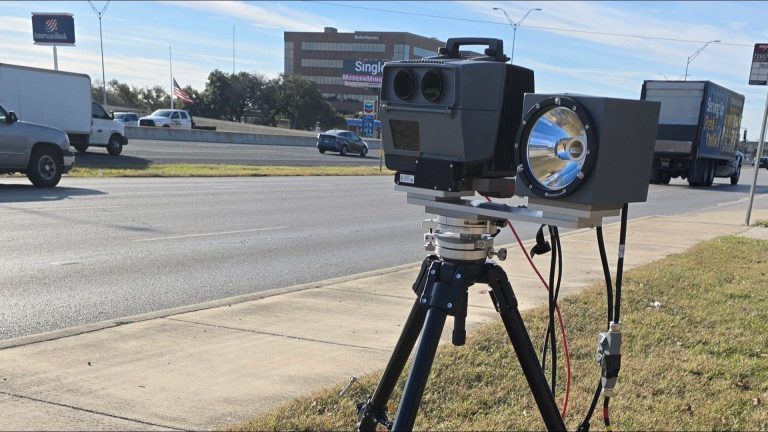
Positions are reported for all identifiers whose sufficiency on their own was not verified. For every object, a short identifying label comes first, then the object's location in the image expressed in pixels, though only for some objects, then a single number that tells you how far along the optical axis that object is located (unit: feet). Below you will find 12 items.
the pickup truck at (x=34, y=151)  42.09
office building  355.56
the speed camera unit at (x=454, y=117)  5.94
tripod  6.26
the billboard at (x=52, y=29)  146.10
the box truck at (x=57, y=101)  69.56
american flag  161.48
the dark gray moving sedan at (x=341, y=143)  123.44
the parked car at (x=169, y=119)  139.31
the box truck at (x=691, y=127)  77.05
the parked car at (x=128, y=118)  136.67
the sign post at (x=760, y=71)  38.17
